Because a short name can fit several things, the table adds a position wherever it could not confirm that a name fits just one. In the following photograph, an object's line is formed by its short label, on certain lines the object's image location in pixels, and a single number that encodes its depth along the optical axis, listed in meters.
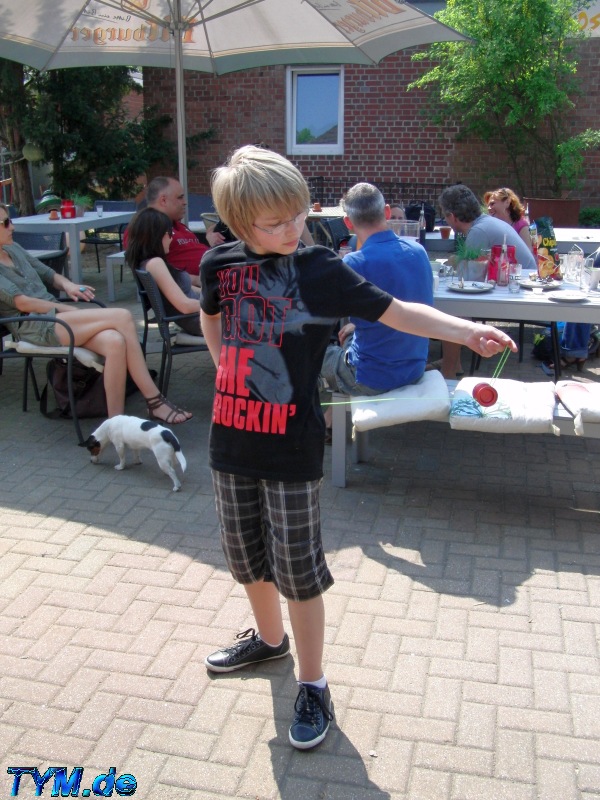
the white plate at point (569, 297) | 4.38
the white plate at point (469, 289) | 4.60
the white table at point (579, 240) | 6.94
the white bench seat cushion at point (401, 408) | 3.67
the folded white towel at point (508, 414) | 3.62
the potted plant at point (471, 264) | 4.87
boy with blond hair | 2.05
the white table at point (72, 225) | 7.66
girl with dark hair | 4.85
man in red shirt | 5.23
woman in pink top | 6.20
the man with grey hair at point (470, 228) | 5.36
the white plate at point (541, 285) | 4.70
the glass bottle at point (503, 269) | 4.79
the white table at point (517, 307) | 4.35
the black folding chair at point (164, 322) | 4.86
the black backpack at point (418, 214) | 7.56
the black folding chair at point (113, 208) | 9.54
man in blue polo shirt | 3.74
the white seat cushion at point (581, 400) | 3.54
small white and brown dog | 3.99
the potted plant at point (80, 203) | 8.53
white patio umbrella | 5.93
